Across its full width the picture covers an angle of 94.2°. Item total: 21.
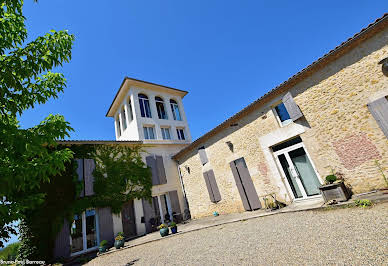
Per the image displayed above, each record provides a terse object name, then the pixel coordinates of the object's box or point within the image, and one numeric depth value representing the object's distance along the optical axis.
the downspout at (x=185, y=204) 11.92
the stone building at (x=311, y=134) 5.27
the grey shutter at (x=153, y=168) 11.73
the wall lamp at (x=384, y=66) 5.03
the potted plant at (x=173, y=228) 7.67
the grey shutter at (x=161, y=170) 11.97
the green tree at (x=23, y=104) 2.37
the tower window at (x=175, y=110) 16.19
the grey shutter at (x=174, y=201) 11.70
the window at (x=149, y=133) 13.87
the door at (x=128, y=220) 10.06
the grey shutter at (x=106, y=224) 8.96
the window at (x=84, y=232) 8.54
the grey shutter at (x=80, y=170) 9.23
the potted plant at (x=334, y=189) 5.31
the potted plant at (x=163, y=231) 7.56
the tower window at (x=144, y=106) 14.37
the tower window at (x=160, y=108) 15.51
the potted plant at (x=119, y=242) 7.53
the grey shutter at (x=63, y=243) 7.71
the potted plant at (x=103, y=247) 7.43
